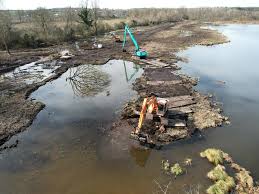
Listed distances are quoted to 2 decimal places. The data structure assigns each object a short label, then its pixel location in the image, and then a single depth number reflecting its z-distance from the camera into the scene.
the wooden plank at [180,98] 16.16
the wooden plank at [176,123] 12.88
